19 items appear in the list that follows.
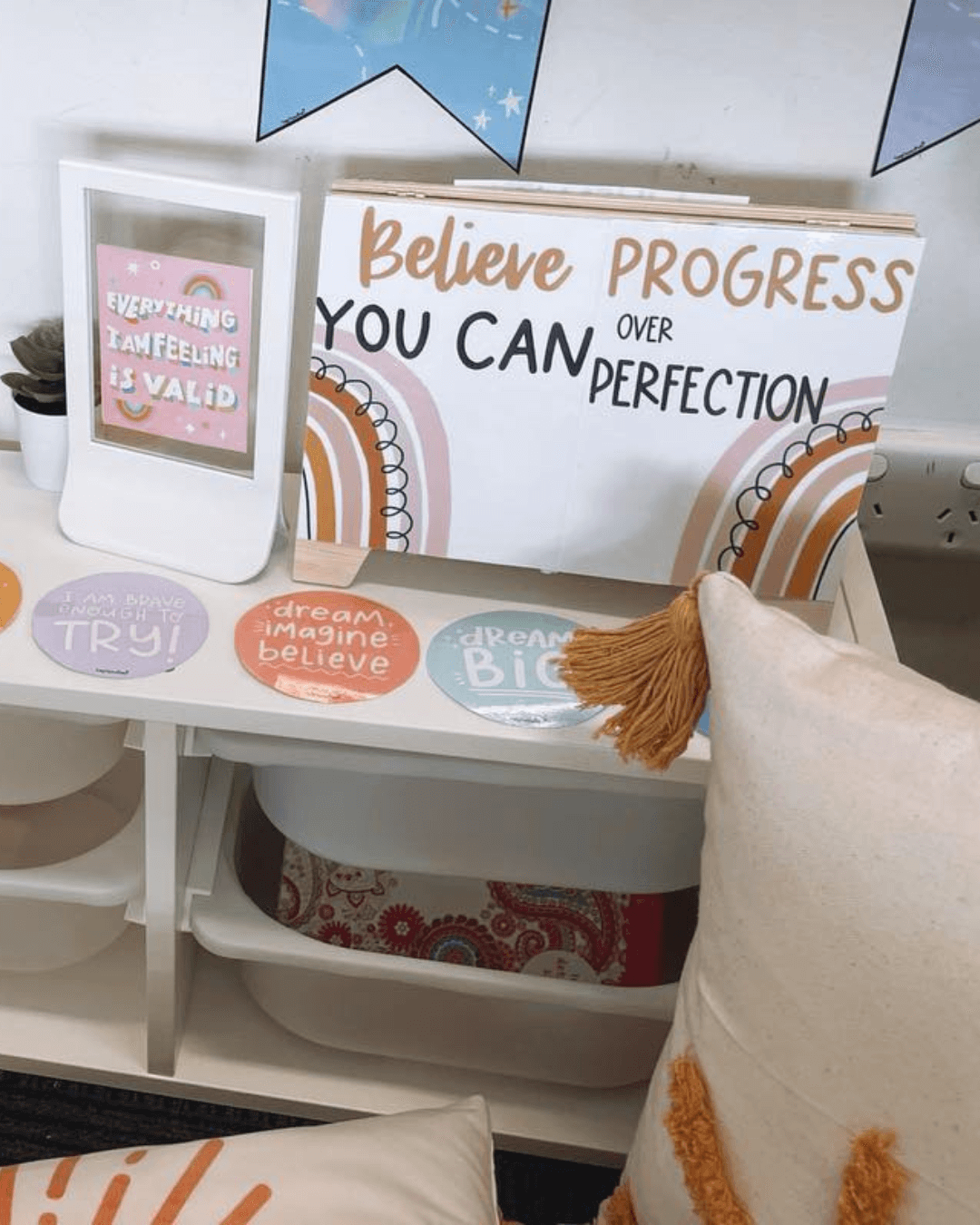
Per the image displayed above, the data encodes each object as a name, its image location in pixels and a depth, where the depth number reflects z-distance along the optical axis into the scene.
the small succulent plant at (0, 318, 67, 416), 1.07
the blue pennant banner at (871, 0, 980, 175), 0.94
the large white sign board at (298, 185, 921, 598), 0.90
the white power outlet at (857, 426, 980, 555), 1.15
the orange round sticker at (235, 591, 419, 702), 0.95
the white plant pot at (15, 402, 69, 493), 1.08
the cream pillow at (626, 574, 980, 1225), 0.69
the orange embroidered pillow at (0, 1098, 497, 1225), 0.87
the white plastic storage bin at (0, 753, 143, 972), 1.23
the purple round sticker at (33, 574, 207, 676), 0.95
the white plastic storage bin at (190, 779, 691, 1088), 1.19
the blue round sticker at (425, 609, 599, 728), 0.95
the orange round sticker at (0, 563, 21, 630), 0.98
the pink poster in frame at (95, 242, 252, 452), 0.97
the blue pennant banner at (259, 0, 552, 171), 0.97
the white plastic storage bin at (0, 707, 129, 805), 1.11
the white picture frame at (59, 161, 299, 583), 0.96
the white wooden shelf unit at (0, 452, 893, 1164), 0.93
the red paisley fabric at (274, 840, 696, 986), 1.17
